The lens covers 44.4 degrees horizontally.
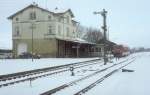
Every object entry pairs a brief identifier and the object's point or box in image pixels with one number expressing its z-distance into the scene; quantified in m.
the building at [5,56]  32.86
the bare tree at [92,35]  71.41
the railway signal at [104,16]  20.31
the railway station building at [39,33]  33.47
